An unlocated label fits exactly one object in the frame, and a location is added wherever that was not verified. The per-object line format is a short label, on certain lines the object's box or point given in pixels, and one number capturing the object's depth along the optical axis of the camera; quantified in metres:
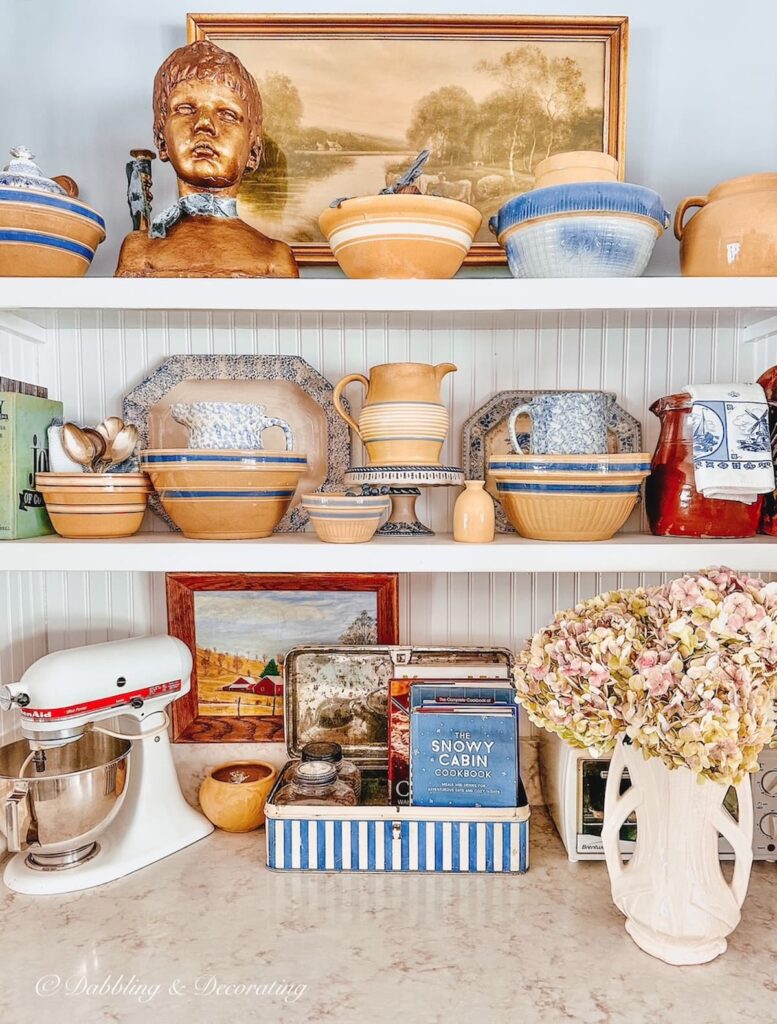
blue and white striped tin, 0.98
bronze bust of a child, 0.96
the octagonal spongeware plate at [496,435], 1.15
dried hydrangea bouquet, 0.75
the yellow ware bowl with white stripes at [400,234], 0.92
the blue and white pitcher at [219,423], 0.98
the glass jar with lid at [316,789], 1.01
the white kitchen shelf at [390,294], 0.91
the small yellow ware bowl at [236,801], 1.07
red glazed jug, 1.00
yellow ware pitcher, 1.02
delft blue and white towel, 0.95
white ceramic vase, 0.82
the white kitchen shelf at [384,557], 0.94
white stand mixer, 0.95
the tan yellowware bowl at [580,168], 0.94
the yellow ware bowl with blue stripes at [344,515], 0.96
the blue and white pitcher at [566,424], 0.98
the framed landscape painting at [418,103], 1.09
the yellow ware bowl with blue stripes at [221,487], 0.96
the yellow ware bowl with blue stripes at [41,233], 0.92
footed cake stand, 0.99
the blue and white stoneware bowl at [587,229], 0.91
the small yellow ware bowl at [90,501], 1.00
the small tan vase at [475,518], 0.99
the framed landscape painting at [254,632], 1.18
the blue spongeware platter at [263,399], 1.16
